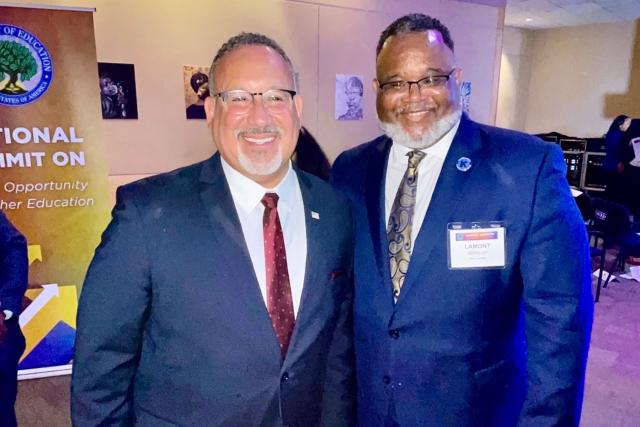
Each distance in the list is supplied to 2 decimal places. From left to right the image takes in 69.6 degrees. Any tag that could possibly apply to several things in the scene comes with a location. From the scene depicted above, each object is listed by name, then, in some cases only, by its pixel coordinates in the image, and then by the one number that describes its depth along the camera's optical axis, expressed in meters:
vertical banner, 2.92
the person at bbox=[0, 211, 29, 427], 2.15
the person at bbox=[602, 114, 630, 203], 7.18
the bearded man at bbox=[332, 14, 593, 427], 1.36
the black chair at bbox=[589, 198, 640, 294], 4.48
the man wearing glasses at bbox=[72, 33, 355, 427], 1.18
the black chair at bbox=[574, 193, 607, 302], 4.70
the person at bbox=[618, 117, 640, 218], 6.94
